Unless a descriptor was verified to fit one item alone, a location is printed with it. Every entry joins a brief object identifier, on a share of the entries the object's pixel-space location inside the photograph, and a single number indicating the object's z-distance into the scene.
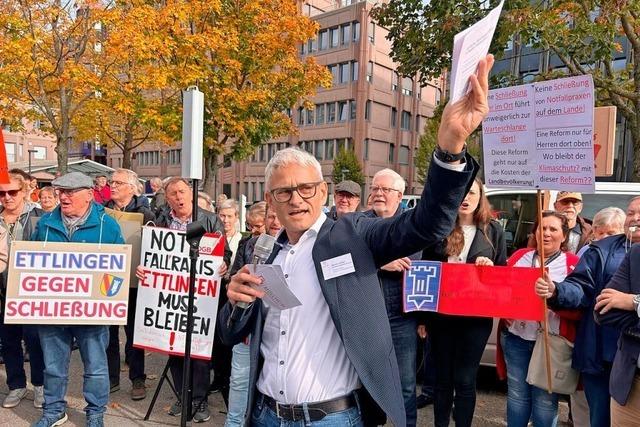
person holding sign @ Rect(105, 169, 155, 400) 4.77
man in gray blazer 1.86
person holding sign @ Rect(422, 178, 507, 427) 3.63
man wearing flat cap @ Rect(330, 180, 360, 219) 4.92
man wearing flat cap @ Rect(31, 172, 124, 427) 3.88
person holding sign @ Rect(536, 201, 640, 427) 3.01
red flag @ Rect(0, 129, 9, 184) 4.27
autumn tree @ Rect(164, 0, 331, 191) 15.00
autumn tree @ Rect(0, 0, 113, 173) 12.21
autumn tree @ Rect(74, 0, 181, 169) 13.11
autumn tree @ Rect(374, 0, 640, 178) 10.30
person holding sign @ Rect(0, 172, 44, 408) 4.50
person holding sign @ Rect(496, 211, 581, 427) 3.38
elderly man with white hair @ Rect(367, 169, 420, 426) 3.57
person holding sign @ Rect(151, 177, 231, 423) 4.40
